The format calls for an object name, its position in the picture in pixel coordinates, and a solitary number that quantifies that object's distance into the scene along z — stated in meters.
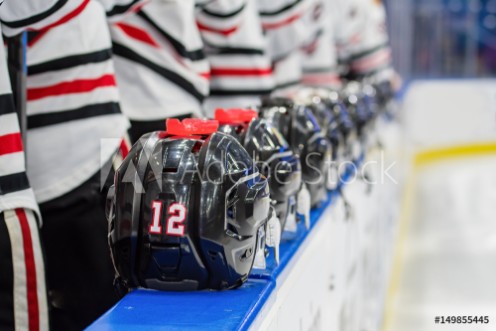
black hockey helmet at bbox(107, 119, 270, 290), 1.96
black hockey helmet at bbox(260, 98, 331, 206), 2.52
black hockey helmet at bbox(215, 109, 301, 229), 2.27
